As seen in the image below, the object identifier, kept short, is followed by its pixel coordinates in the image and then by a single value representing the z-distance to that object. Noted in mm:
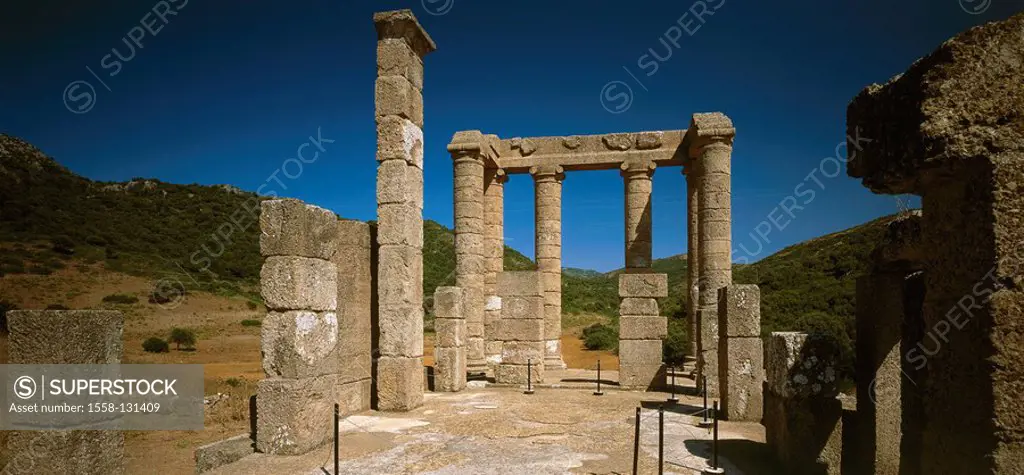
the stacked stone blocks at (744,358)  9523
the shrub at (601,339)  25484
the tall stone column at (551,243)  18656
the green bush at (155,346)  19094
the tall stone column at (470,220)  17031
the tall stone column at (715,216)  15445
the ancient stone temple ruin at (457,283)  7094
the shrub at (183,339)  20578
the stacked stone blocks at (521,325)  13516
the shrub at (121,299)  25000
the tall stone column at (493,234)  19172
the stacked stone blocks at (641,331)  13164
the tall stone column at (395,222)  10203
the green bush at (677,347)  18453
